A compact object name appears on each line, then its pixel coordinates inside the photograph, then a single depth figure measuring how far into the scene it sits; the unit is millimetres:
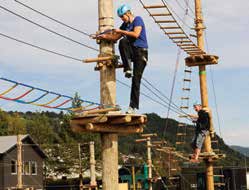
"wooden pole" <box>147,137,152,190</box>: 21081
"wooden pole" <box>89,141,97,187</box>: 19083
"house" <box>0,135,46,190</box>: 33844
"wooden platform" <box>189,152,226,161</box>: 16734
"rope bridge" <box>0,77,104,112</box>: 6359
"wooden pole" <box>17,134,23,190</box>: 19000
